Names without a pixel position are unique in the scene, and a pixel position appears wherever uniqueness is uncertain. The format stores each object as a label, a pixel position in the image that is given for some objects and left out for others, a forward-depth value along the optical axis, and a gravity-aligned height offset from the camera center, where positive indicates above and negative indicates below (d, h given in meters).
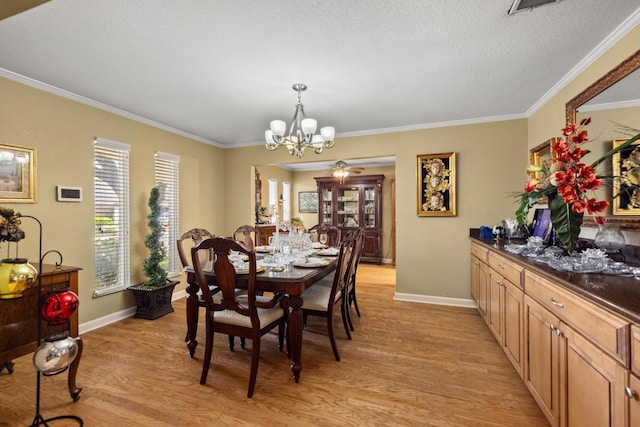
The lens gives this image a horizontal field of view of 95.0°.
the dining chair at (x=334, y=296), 2.50 -0.77
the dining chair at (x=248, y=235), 3.76 -0.29
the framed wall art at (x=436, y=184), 3.97 +0.40
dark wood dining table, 2.16 -0.56
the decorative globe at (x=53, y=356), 1.55 -0.77
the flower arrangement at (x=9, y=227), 1.60 -0.07
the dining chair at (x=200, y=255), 2.73 -0.41
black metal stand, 1.68 -1.18
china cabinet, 7.07 +0.18
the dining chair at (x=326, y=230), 4.21 -0.24
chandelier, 2.83 +0.79
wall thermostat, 2.93 +0.21
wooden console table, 1.72 -0.67
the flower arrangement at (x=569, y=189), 1.52 +0.13
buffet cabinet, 1.04 -0.65
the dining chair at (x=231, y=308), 2.03 -0.70
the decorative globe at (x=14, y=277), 1.51 -0.33
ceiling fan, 5.97 +0.97
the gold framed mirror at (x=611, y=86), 1.84 +0.91
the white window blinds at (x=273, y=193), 7.21 +0.52
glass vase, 1.84 -0.16
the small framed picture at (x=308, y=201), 8.07 +0.35
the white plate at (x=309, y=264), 2.56 -0.45
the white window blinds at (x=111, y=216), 3.34 -0.02
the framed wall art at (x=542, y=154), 3.03 +0.66
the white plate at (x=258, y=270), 2.25 -0.45
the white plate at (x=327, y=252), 3.26 -0.44
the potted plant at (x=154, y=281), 3.52 -0.84
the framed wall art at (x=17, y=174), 2.55 +0.36
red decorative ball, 1.60 -0.51
